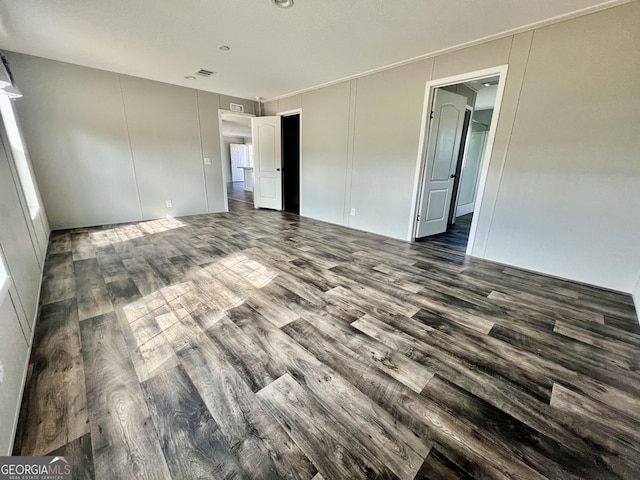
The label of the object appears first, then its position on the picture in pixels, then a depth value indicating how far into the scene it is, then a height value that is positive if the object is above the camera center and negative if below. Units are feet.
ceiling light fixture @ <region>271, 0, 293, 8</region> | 7.32 +4.58
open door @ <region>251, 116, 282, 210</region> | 19.26 +0.19
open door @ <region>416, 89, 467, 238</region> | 12.03 +0.47
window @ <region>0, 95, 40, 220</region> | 10.12 +0.13
